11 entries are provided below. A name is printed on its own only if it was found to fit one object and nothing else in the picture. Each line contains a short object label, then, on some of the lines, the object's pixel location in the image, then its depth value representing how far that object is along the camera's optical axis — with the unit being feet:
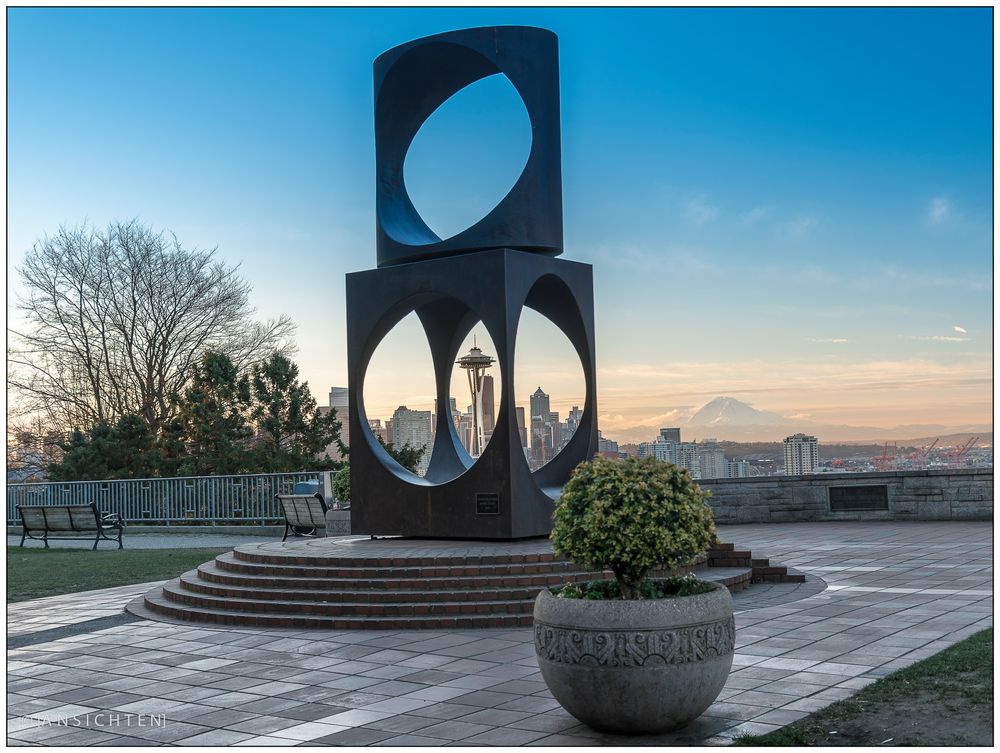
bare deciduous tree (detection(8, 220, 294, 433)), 89.51
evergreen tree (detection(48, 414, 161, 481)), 86.43
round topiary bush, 17.42
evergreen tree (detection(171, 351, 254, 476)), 88.38
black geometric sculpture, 34.04
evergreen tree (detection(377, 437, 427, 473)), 83.82
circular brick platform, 27.84
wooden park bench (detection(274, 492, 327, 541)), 52.44
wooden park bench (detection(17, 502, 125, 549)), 56.95
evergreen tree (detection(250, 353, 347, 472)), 89.76
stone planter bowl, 16.40
